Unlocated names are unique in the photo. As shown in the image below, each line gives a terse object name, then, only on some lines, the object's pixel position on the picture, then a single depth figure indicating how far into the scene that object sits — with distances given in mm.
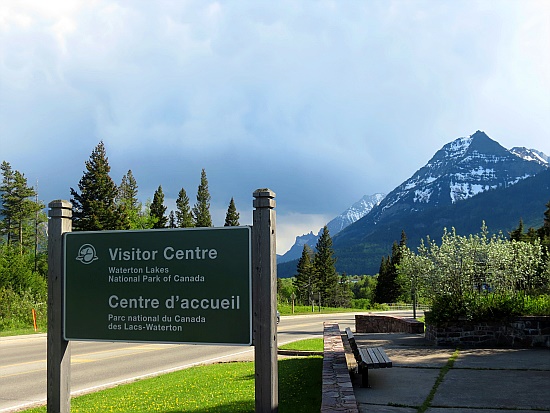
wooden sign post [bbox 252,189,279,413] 4297
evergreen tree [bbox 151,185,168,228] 66625
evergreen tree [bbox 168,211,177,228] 81944
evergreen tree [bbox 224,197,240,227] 70744
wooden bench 7184
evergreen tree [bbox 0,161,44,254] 65750
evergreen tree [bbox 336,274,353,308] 93750
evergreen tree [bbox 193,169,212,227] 75038
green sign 4445
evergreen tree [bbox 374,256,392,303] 80438
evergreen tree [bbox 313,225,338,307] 77938
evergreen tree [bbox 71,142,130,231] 48875
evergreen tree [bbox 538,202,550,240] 49294
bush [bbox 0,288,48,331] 27594
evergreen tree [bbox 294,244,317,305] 76188
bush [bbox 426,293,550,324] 12039
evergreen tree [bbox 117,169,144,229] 71062
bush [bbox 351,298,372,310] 88844
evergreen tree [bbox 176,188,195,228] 73750
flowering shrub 12219
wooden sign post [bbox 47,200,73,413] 4984
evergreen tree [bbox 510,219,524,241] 62088
